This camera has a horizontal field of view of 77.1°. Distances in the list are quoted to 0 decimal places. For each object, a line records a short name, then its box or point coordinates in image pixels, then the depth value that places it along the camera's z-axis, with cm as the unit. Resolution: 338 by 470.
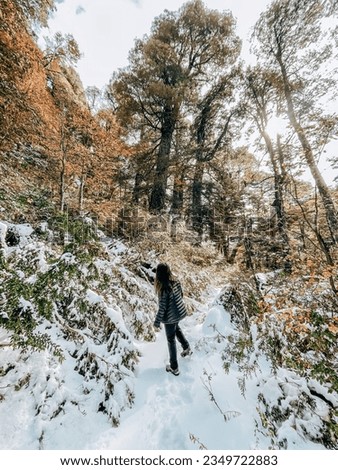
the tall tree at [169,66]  1023
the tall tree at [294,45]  827
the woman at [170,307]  312
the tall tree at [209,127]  1094
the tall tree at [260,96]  1042
